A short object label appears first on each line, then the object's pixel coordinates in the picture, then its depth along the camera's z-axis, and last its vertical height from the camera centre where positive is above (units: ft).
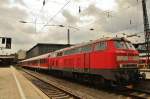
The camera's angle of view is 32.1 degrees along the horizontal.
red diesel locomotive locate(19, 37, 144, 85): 50.49 +1.88
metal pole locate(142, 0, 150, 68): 112.31 +21.44
